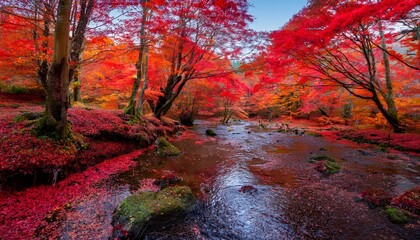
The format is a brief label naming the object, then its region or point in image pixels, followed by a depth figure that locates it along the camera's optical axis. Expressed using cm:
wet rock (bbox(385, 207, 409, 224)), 415
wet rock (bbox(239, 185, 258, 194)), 559
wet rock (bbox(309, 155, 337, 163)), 882
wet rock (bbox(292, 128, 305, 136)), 1850
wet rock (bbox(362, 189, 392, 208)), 489
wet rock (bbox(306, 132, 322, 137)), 1711
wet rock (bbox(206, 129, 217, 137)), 1603
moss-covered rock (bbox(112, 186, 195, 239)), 359
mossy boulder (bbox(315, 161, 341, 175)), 731
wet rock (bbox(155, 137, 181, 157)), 906
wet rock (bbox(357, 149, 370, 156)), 1030
